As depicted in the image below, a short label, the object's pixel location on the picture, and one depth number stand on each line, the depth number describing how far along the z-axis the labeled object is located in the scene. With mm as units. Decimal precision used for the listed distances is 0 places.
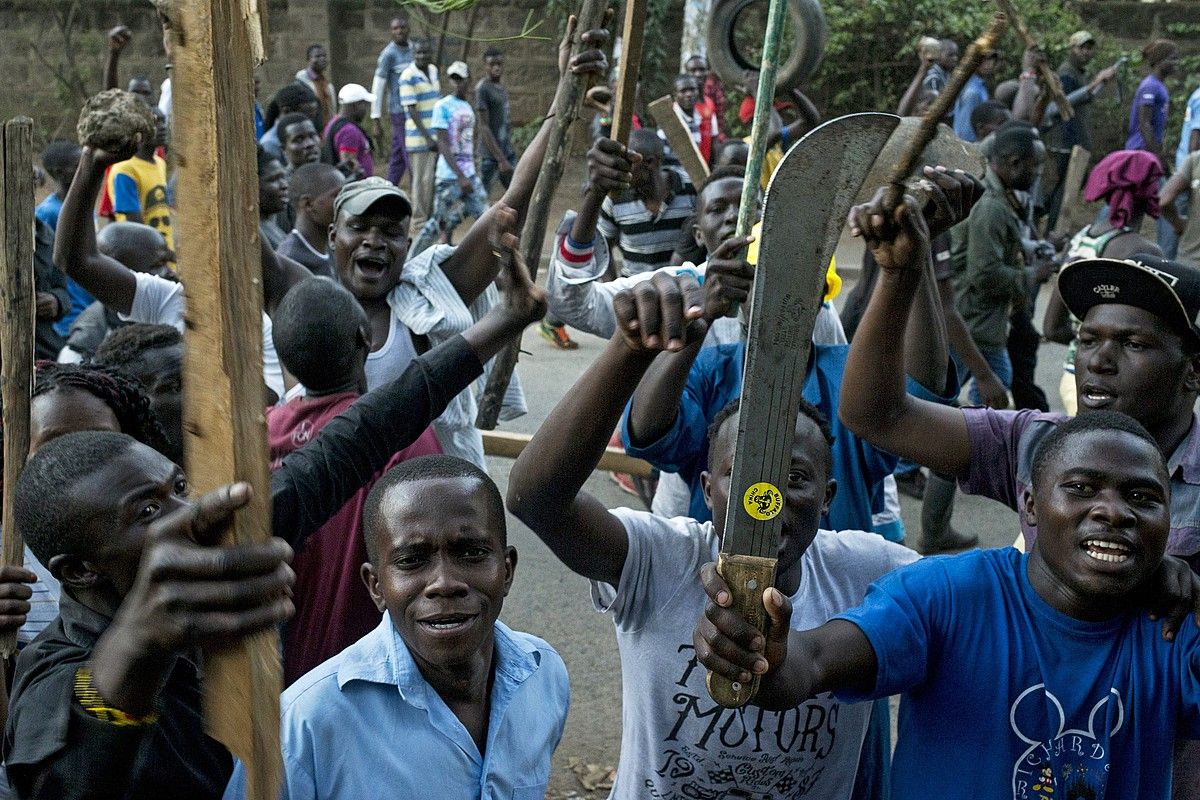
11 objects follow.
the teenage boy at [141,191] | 7664
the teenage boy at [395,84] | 13297
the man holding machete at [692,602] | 2213
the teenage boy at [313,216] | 5172
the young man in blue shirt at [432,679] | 1993
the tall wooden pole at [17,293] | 2527
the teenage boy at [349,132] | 11297
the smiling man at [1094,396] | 2518
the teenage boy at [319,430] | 2842
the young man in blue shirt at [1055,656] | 2039
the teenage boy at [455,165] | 12203
